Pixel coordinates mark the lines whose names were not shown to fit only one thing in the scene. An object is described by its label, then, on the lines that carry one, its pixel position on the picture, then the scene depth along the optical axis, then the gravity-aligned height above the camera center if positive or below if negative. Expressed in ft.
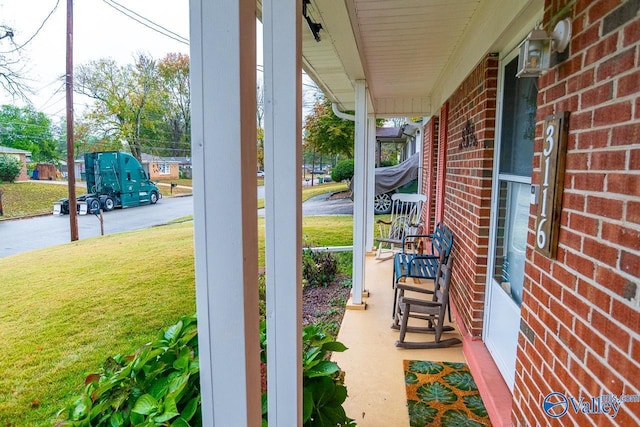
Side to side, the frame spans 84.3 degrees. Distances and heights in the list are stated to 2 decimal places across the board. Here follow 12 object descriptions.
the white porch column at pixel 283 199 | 3.20 -0.25
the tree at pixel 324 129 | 35.58 +4.37
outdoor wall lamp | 4.20 +1.52
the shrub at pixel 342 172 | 44.25 +0.09
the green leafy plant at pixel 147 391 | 2.96 -2.00
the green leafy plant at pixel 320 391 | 4.12 -2.63
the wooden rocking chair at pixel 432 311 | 9.05 -3.54
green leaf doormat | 6.45 -4.45
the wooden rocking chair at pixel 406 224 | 17.74 -2.72
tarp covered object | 35.06 -0.29
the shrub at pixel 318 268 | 15.49 -4.25
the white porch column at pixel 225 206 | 1.89 -0.19
